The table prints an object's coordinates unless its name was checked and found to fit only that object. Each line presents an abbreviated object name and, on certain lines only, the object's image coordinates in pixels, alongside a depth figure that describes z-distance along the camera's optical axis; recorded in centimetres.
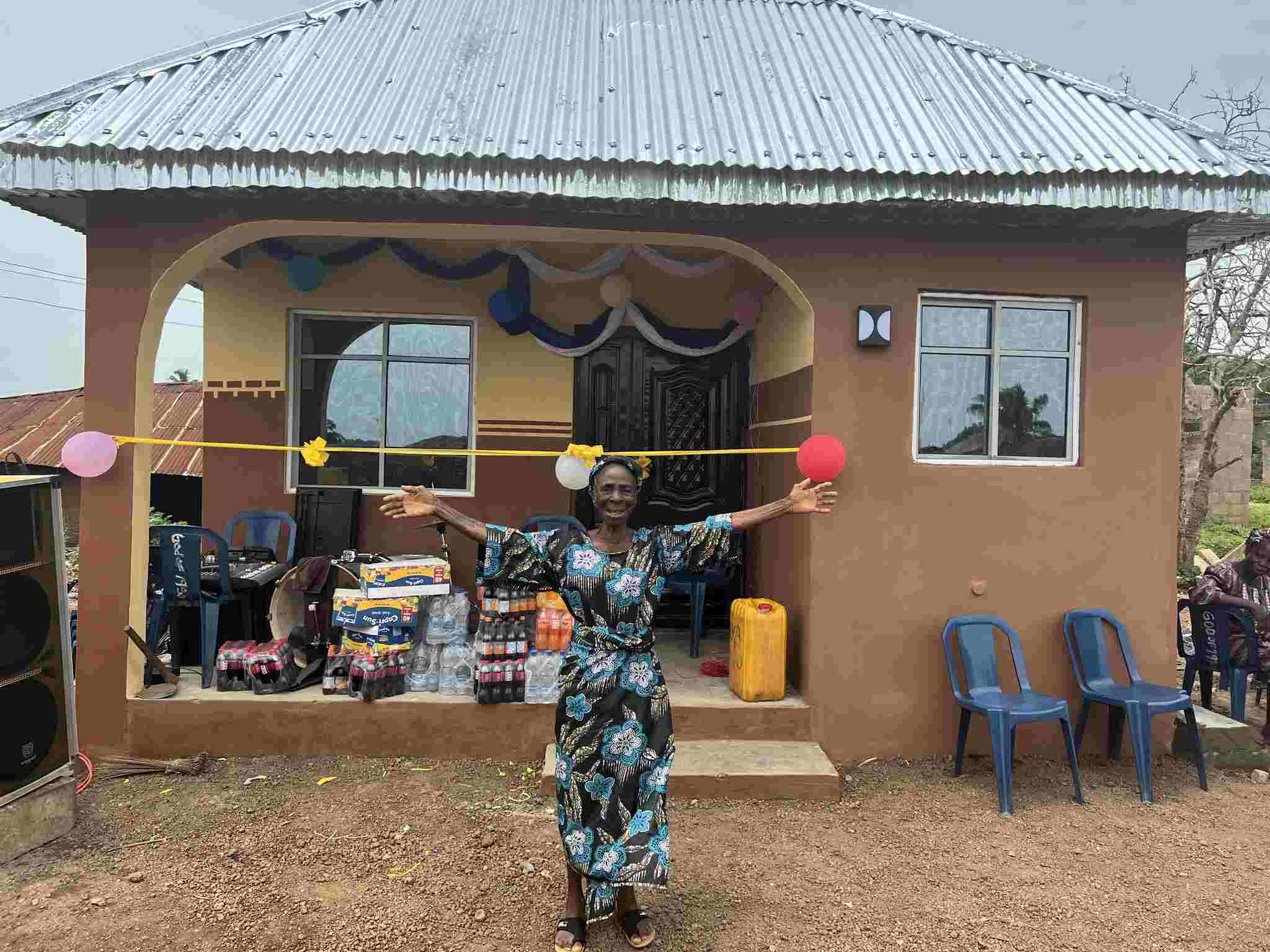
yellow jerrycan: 475
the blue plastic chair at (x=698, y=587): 582
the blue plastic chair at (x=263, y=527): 626
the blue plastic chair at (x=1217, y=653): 526
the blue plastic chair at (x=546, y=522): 600
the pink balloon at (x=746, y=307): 627
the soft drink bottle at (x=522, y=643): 477
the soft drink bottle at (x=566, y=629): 492
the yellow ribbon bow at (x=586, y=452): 366
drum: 497
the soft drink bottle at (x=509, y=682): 470
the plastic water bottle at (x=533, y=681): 473
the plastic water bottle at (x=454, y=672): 486
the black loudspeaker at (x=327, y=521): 641
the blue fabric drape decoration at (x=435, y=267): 616
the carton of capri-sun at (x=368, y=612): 477
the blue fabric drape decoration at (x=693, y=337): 640
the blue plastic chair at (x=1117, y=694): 442
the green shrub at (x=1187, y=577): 988
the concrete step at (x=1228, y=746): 484
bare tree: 1036
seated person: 522
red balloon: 435
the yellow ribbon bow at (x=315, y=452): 419
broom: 441
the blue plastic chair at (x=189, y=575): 485
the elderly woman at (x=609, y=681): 285
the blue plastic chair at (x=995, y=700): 424
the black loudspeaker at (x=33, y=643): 356
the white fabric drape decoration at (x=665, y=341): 623
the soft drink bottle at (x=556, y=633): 492
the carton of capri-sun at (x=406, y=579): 482
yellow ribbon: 425
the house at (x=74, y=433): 1119
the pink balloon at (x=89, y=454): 432
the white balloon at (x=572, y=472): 451
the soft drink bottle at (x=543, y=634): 491
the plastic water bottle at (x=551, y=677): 472
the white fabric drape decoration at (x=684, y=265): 577
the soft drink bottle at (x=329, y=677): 477
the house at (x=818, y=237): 430
